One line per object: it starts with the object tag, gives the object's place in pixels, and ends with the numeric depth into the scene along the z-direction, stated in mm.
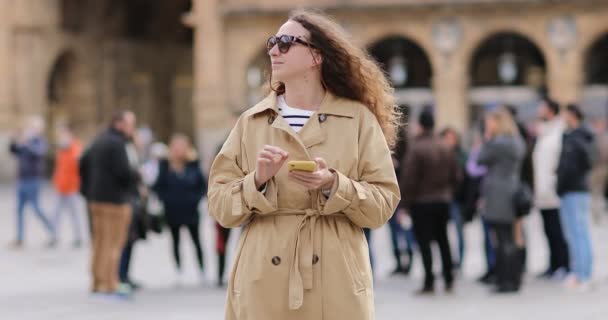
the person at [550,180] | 13352
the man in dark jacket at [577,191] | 12688
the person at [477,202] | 13688
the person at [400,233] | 13938
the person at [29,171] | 18562
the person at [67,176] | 18625
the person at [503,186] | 12531
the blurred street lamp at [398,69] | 33906
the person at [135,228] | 13344
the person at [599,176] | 21312
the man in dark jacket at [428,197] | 12609
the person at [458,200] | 14523
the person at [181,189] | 13812
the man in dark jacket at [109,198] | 12383
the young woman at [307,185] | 4789
